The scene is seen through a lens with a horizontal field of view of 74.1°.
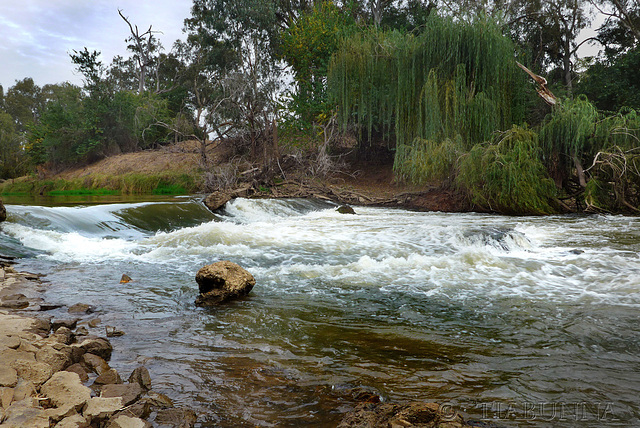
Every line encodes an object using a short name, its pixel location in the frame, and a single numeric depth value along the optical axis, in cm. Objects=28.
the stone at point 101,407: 237
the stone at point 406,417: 235
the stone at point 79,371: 288
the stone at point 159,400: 263
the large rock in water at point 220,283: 497
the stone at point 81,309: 452
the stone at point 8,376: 251
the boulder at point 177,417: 245
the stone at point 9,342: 305
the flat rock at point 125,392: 262
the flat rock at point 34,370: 265
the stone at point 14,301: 450
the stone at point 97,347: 330
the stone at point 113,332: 385
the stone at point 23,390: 243
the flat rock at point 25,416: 215
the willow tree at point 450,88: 1333
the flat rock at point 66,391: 245
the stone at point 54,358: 292
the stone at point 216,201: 1341
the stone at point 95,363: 306
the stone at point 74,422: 223
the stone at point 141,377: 284
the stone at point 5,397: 231
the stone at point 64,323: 386
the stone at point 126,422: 233
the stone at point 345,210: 1399
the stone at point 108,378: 284
